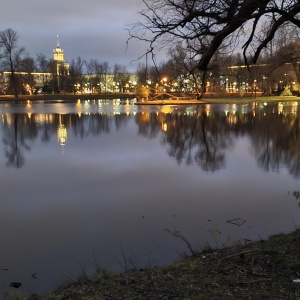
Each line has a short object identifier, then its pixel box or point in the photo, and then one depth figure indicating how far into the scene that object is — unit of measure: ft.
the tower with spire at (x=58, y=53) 582.55
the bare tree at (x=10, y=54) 310.04
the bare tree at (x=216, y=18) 21.04
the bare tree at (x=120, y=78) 452.76
